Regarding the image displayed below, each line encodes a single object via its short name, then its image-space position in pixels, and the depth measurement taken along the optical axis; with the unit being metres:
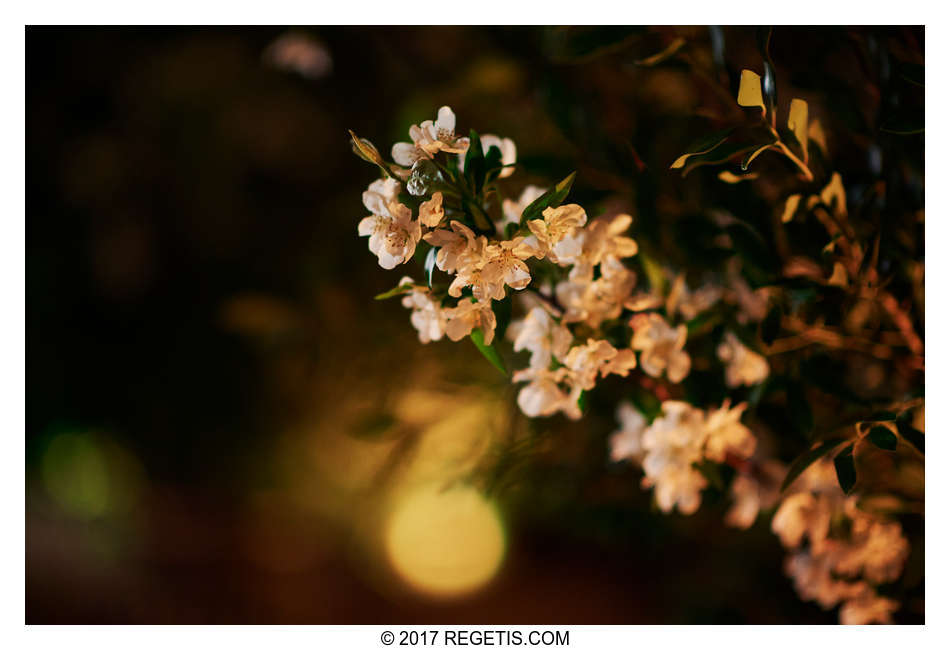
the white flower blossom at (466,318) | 0.48
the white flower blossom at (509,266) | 0.44
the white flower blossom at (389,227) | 0.45
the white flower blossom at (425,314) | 0.49
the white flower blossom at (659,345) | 0.59
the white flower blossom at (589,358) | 0.53
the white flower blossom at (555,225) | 0.45
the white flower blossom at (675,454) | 0.64
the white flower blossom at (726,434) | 0.64
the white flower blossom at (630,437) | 0.74
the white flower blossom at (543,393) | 0.57
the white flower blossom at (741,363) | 0.66
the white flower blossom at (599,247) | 0.54
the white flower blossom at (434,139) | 0.45
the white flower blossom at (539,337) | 0.55
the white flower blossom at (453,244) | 0.44
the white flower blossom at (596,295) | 0.54
